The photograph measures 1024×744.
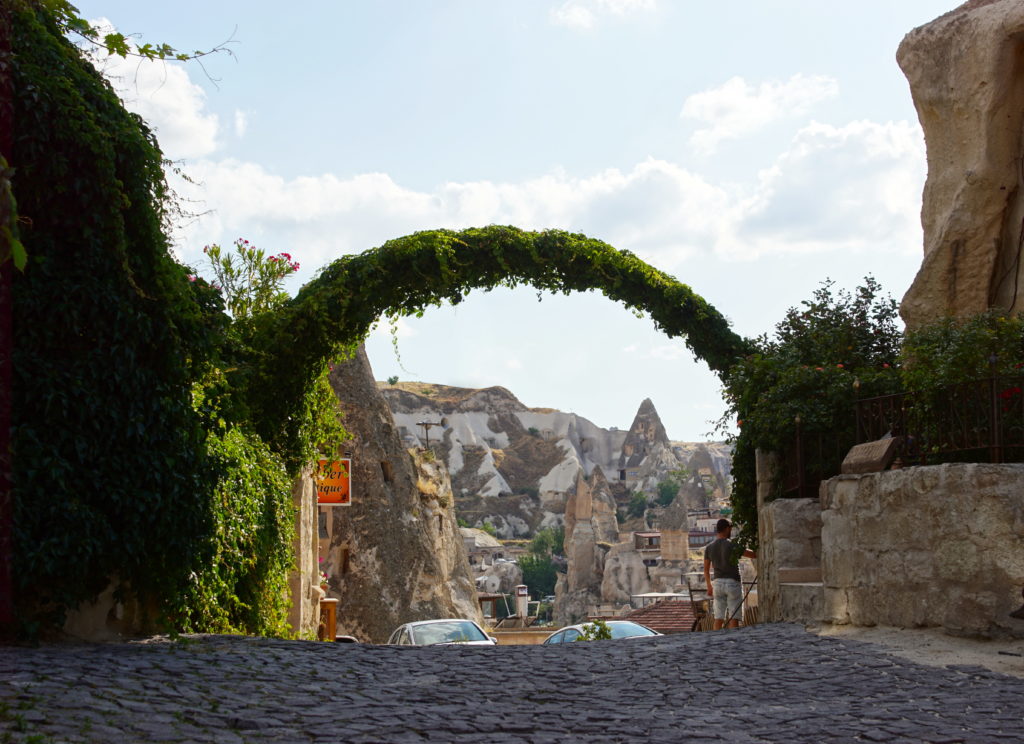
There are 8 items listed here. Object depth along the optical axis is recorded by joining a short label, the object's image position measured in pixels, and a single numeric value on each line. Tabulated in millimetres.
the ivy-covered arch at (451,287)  12969
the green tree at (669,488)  126688
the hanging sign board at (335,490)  18655
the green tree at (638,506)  127625
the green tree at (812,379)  11133
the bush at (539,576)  98125
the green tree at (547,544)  107188
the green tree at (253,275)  14922
